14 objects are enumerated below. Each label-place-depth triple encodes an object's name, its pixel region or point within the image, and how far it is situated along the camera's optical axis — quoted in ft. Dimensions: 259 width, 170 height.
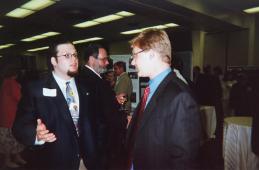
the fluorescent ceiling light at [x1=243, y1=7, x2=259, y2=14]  23.29
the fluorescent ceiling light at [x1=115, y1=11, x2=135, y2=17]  24.45
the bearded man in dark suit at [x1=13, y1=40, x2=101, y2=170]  5.54
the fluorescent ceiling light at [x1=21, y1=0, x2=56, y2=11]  20.26
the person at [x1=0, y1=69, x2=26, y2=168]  11.39
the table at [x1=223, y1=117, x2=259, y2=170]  9.09
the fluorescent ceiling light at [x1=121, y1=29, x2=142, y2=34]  32.98
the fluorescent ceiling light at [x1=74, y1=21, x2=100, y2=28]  28.98
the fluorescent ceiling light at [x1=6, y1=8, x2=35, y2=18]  22.77
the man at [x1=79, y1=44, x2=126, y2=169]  7.24
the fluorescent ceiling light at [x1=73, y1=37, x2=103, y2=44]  40.60
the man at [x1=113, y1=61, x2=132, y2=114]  14.03
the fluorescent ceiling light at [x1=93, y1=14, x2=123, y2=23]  25.84
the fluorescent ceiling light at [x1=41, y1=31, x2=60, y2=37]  36.54
